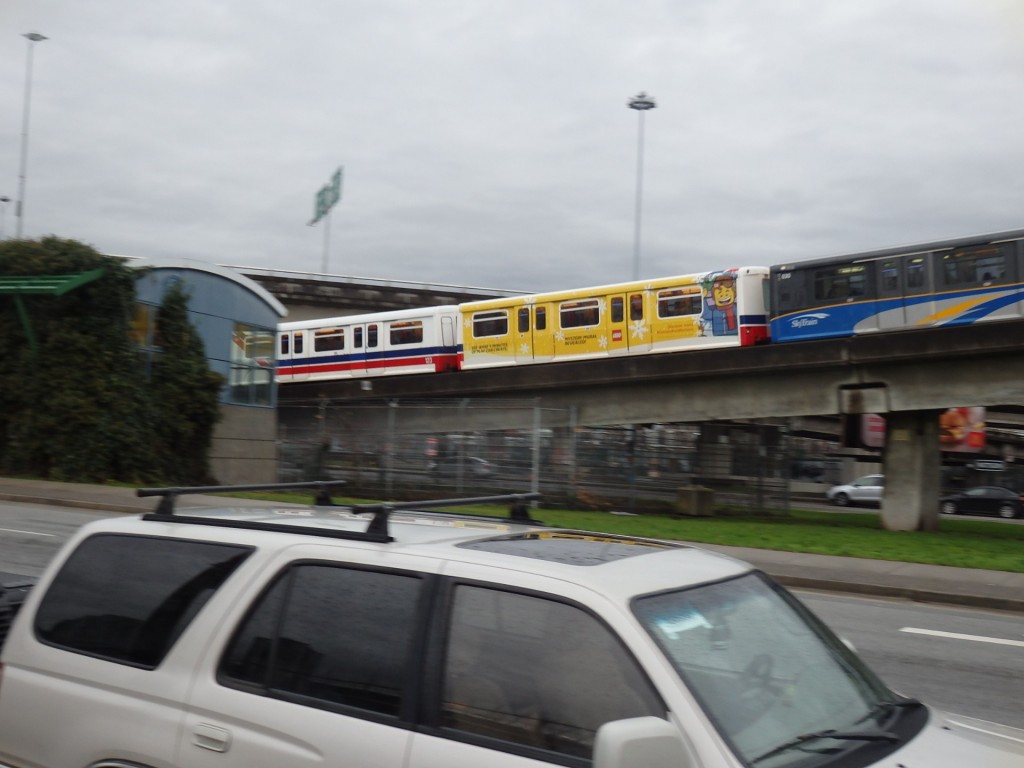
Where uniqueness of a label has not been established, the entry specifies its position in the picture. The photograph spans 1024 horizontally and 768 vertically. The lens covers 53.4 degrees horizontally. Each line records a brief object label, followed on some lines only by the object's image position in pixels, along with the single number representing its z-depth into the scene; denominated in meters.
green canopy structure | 28.27
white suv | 2.75
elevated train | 25.17
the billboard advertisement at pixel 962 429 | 58.56
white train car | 37.53
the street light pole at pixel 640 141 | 50.59
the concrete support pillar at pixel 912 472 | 27.31
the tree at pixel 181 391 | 30.86
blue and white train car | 24.55
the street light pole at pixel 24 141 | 45.42
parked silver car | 49.88
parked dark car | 44.03
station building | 31.91
